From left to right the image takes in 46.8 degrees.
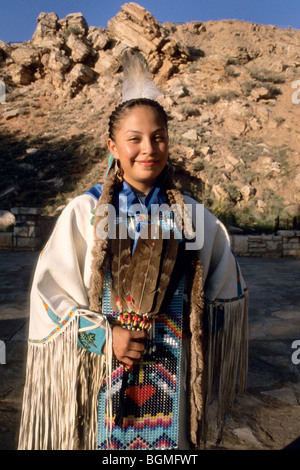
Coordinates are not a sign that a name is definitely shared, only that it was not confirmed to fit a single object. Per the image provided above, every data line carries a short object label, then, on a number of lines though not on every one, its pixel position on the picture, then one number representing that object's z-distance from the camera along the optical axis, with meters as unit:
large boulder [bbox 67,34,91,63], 24.53
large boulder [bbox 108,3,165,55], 24.25
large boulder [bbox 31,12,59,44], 26.03
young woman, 1.17
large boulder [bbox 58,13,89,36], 25.95
